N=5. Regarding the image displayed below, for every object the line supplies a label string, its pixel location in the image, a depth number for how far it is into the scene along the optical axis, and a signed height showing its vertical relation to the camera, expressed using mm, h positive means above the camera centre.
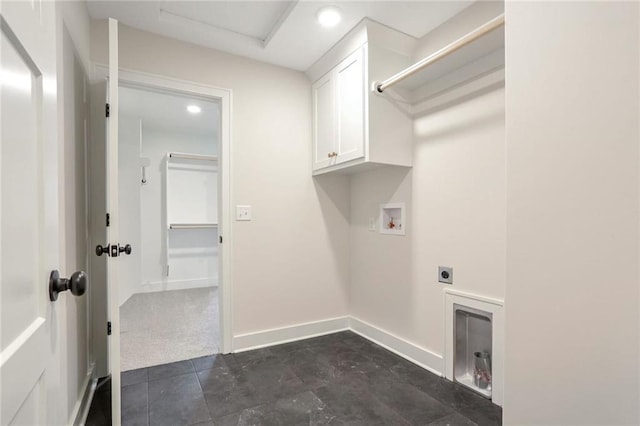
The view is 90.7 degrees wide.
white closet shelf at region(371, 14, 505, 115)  1645 +849
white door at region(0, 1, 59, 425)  514 -4
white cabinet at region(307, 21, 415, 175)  2146 +731
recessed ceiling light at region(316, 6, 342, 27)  1940 +1230
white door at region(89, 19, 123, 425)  2031 -80
